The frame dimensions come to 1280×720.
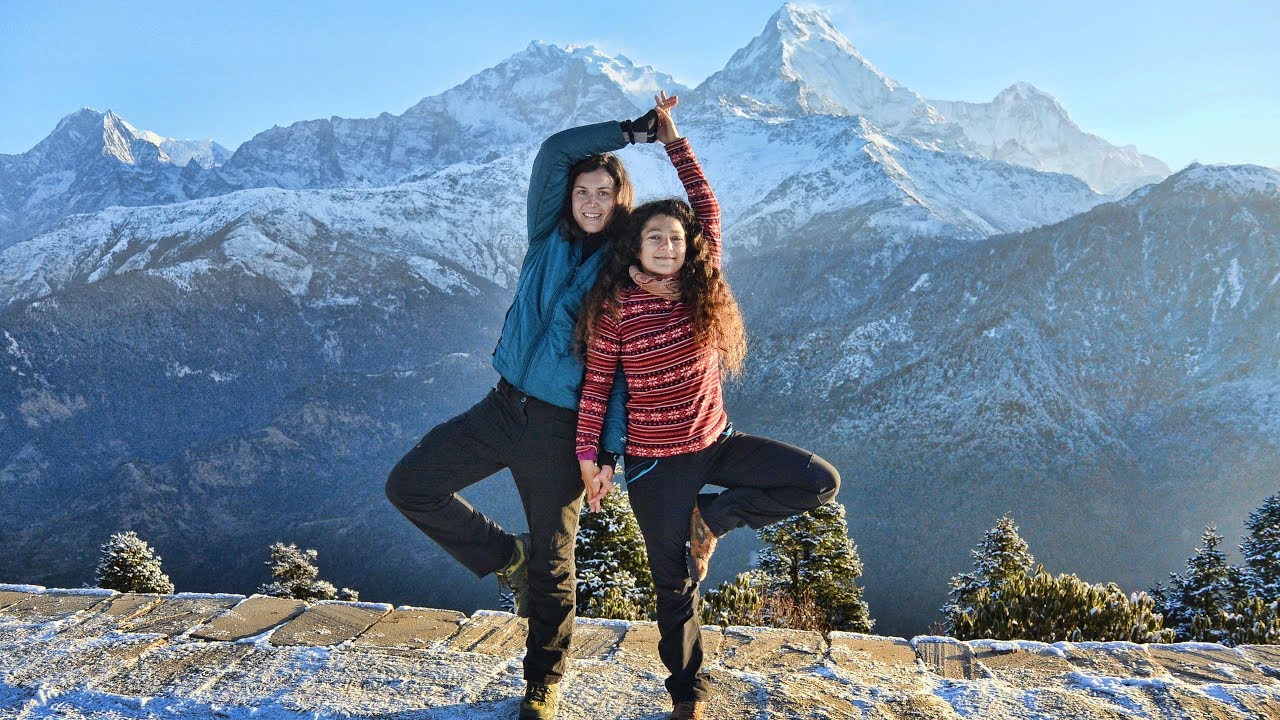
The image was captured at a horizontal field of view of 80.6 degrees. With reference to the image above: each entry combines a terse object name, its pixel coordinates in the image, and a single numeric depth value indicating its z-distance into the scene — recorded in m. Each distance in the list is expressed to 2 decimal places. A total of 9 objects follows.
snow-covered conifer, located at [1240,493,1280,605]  14.24
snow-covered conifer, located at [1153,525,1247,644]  14.20
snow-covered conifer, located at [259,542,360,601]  18.34
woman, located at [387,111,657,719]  2.99
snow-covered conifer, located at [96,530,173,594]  15.98
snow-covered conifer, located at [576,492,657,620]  12.99
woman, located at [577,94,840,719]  2.91
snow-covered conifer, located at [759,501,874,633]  15.60
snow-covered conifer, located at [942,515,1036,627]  16.20
